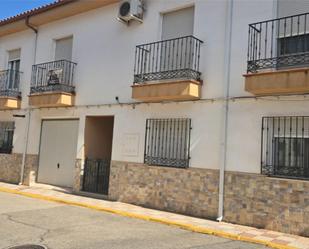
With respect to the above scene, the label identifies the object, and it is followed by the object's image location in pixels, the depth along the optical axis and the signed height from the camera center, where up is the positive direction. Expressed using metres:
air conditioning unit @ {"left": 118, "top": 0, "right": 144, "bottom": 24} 8.43 +4.13
